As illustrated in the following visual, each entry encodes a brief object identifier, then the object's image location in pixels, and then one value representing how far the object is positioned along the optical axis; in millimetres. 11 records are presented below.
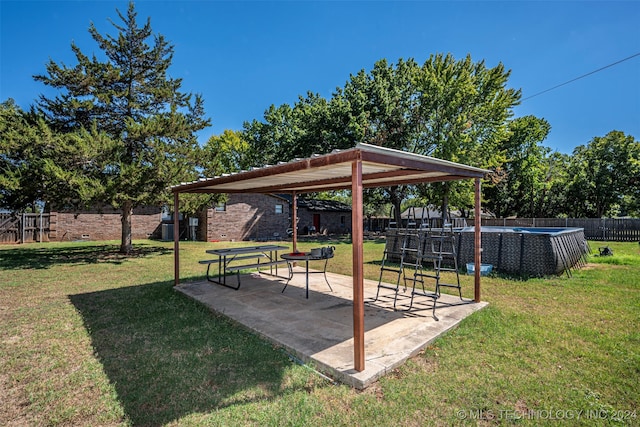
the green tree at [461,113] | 16922
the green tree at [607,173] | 22312
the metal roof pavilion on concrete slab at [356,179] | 2977
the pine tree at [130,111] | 10578
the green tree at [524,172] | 25203
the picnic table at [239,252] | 6303
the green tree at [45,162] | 9195
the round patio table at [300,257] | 5766
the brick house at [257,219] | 19172
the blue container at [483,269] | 7651
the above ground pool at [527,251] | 7152
